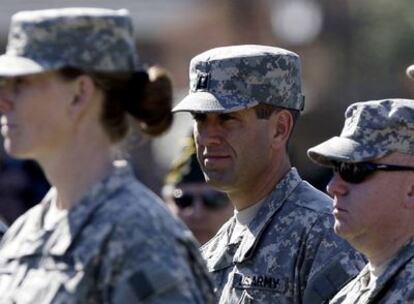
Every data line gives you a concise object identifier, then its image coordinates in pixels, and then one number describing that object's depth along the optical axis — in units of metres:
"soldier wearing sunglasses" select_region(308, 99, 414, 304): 14.05
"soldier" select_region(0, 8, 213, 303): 11.24
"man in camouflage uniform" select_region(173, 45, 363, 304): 14.83
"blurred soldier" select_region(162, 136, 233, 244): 21.17
